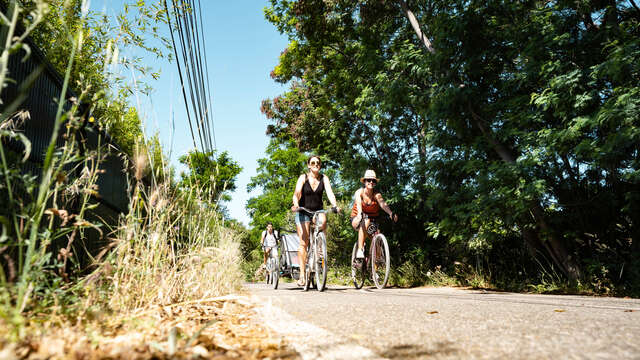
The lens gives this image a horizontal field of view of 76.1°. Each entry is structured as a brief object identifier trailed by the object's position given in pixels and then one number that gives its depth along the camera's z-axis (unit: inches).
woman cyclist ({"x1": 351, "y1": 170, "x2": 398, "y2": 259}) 311.9
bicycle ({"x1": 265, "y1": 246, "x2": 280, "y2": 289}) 353.1
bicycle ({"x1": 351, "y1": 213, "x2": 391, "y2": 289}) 291.7
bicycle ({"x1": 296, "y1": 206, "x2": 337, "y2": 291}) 255.6
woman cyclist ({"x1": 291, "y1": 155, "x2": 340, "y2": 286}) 278.2
